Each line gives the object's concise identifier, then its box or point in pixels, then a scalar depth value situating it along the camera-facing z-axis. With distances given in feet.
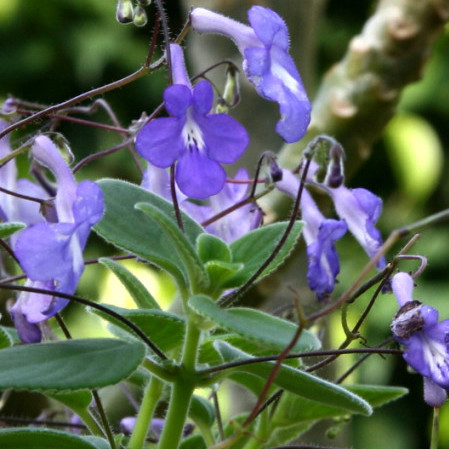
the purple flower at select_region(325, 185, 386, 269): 3.73
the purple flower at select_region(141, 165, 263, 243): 3.76
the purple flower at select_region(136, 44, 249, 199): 3.53
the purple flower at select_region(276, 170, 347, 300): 3.68
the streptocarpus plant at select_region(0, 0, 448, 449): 3.46
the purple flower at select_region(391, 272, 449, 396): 3.55
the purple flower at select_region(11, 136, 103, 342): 3.46
